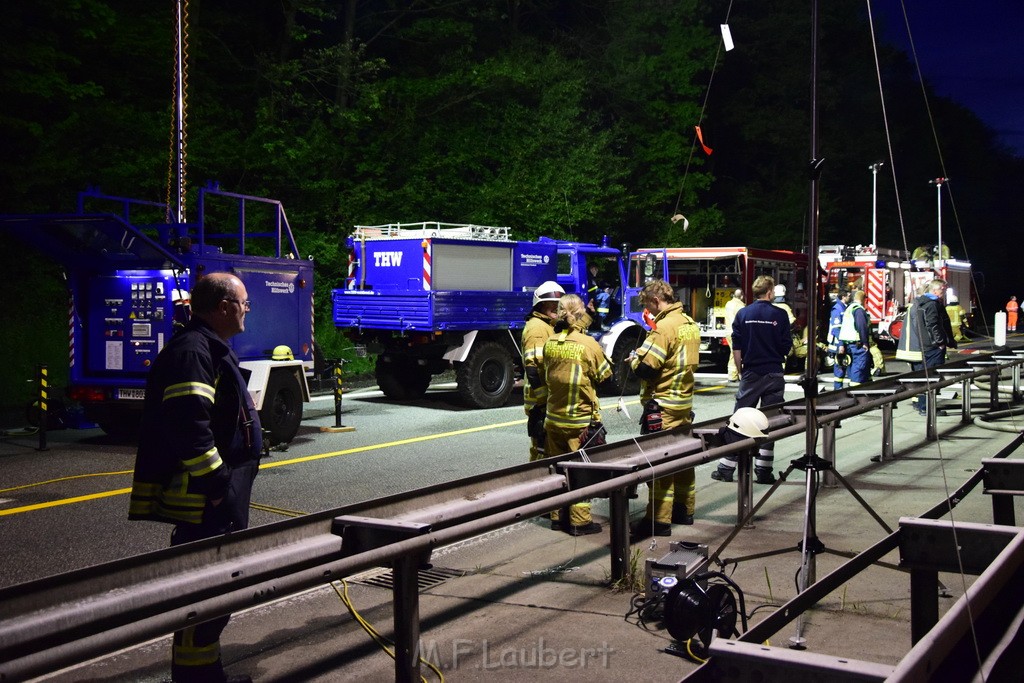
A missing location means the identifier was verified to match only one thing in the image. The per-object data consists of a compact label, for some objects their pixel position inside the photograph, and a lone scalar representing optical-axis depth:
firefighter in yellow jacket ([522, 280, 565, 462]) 7.96
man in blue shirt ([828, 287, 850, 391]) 16.33
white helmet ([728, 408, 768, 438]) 6.03
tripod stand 5.23
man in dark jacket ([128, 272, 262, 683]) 4.19
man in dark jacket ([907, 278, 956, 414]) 13.97
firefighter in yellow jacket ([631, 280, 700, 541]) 7.82
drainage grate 6.39
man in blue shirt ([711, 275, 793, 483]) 9.84
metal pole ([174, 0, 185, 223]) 14.34
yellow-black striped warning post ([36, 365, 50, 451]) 11.59
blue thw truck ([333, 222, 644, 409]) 15.77
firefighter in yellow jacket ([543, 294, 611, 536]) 7.49
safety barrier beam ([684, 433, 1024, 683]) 2.51
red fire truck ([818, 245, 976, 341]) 27.58
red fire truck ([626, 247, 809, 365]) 22.78
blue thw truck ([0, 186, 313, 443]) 11.45
